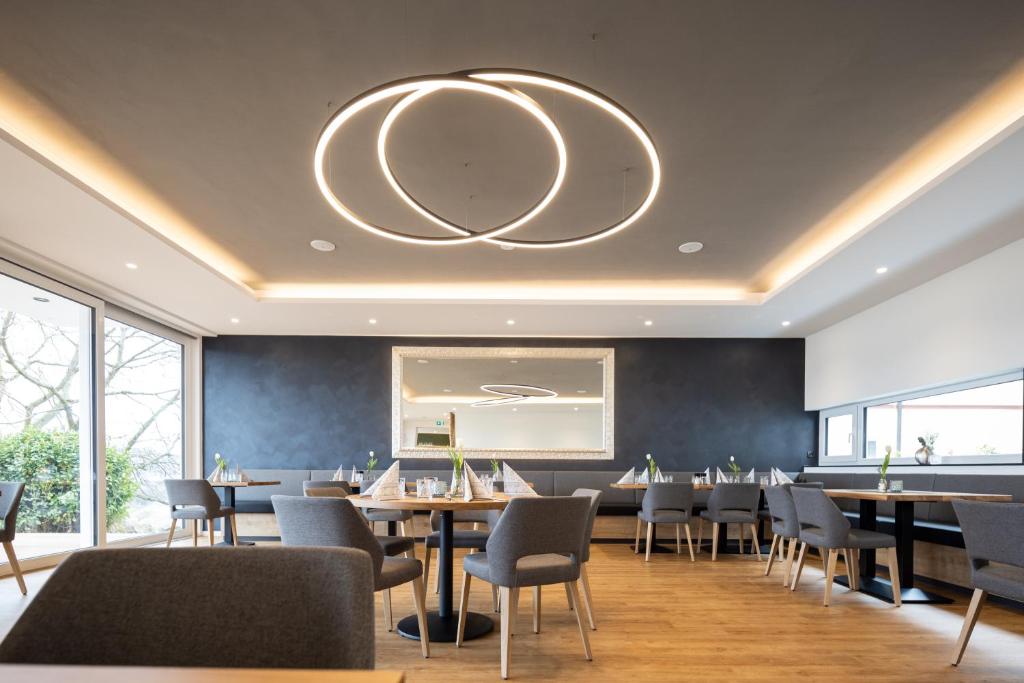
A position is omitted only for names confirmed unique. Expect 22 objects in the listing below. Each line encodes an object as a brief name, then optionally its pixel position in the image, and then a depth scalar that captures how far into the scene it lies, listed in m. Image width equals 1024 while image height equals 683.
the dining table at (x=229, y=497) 6.69
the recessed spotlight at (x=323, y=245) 5.86
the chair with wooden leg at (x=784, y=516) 5.23
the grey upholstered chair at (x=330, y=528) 2.96
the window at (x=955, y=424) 5.44
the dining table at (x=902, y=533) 4.49
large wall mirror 8.98
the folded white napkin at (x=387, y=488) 3.91
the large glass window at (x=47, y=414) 5.57
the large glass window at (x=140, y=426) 7.14
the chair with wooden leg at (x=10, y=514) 4.68
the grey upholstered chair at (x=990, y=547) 2.99
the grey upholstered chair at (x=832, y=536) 4.51
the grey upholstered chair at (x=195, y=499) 6.30
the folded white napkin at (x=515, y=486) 4.72
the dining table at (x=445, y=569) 3.54
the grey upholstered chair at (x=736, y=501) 6.80
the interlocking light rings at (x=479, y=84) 2.65
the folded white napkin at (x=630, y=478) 7.72
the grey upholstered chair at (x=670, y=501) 6.83
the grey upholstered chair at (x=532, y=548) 3.11
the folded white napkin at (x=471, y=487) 3.82
